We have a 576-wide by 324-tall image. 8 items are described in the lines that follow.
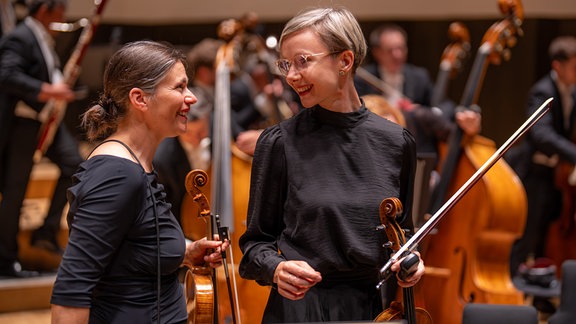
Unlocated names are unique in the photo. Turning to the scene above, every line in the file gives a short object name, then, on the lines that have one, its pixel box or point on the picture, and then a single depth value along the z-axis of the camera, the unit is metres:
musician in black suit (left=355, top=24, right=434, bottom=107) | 9.88
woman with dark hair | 3.34
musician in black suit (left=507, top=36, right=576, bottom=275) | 9.19
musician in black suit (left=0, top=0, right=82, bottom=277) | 8.49
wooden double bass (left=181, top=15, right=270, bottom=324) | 6.29
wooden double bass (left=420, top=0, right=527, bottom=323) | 6.93
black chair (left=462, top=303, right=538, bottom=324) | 4.85
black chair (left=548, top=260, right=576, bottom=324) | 5.67
